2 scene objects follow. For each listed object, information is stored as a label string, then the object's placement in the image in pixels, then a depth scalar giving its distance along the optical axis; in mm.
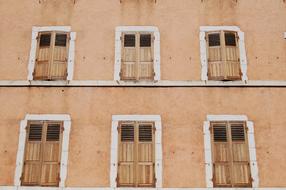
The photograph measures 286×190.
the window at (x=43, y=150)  10883
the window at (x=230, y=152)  10758
